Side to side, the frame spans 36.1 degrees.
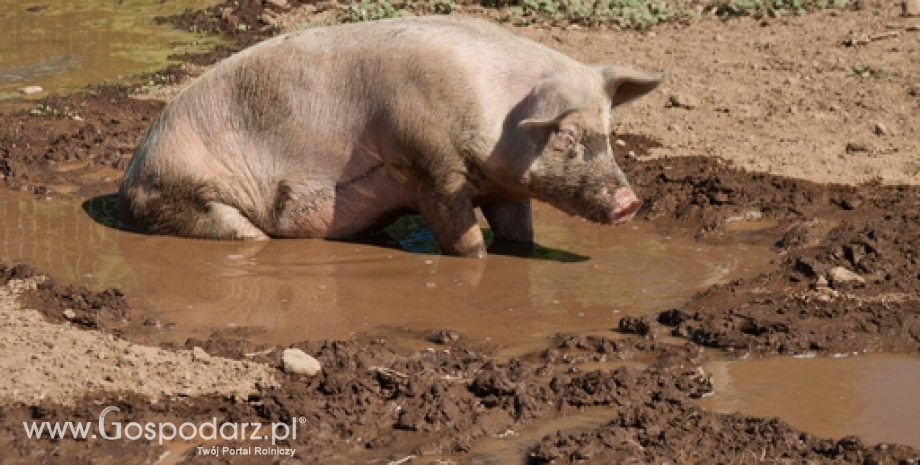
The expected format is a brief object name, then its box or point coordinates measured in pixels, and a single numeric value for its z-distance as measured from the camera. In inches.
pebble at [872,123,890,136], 419.5
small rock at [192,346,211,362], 255.9
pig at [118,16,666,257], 326.6
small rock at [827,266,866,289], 307.9
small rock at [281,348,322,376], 251.3
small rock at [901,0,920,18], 514.6
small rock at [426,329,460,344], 277.0
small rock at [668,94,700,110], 453.4
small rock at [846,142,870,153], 409.4
